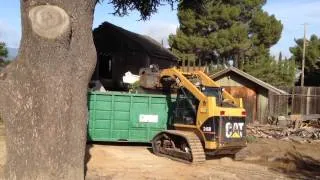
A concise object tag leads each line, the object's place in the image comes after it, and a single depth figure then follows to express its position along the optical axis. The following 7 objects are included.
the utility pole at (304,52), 40.93
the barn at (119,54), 22.53
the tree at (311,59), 41.23
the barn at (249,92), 24.23
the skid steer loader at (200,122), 11.88
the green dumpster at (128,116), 14.31
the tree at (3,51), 25.46
